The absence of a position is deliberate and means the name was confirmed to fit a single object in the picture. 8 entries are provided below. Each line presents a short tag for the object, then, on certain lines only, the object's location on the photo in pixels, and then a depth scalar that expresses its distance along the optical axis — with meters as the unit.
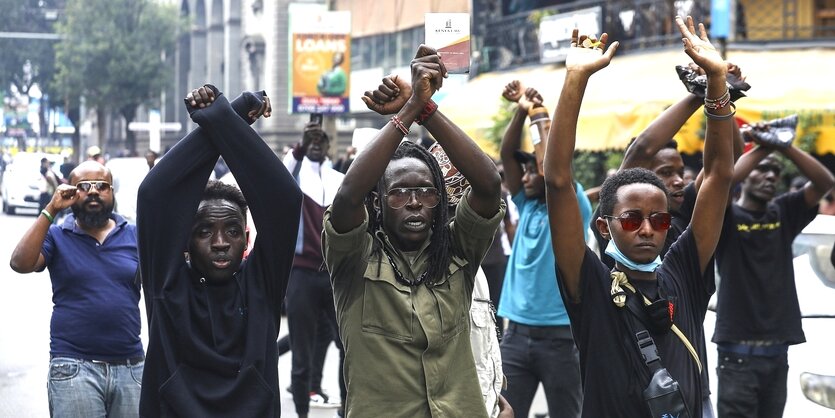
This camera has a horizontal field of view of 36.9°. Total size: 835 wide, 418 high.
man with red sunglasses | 3.83
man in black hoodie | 3.85
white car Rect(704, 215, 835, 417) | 6.07
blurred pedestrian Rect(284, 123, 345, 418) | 8.02
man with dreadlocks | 3.76
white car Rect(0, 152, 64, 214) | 32.16
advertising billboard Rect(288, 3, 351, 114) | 22.41
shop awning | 13.19
